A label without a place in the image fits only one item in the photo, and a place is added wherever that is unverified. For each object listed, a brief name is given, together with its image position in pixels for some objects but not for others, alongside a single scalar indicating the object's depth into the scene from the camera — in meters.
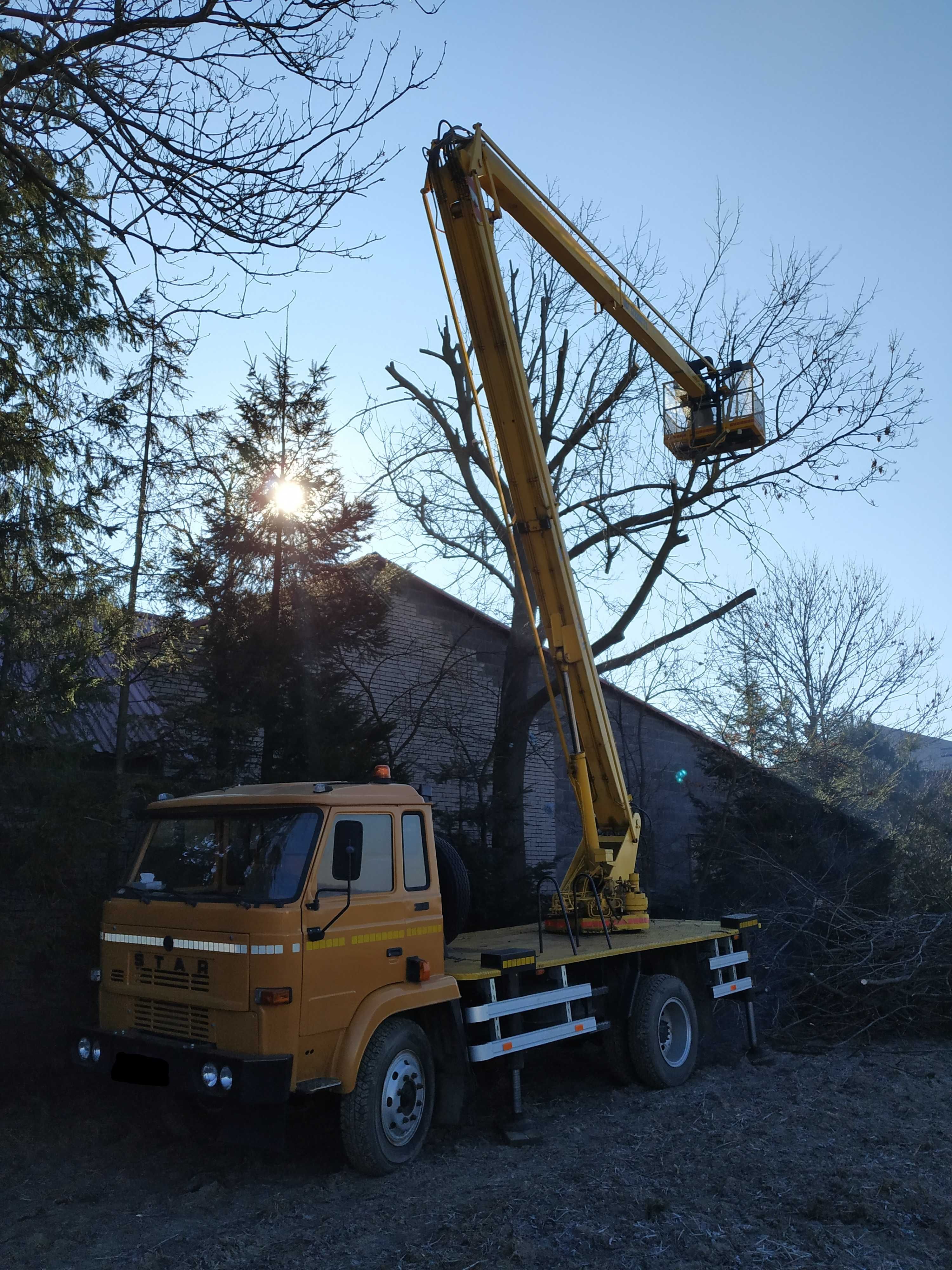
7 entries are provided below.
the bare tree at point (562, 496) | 14.63
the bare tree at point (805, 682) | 24.72
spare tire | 7.15
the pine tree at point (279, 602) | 10.00
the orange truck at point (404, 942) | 5.56
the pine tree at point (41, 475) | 7.24
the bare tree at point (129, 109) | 6.03
